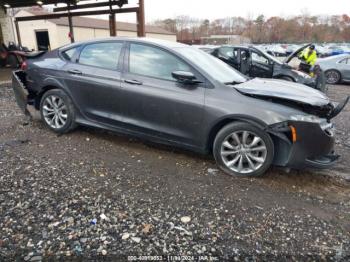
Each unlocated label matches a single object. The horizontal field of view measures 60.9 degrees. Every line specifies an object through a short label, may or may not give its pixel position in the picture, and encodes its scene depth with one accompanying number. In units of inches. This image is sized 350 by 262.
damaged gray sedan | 135.1
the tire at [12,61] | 551.5
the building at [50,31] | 1253.7
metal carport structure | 464.1
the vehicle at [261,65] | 372.5
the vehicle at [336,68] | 502.3
